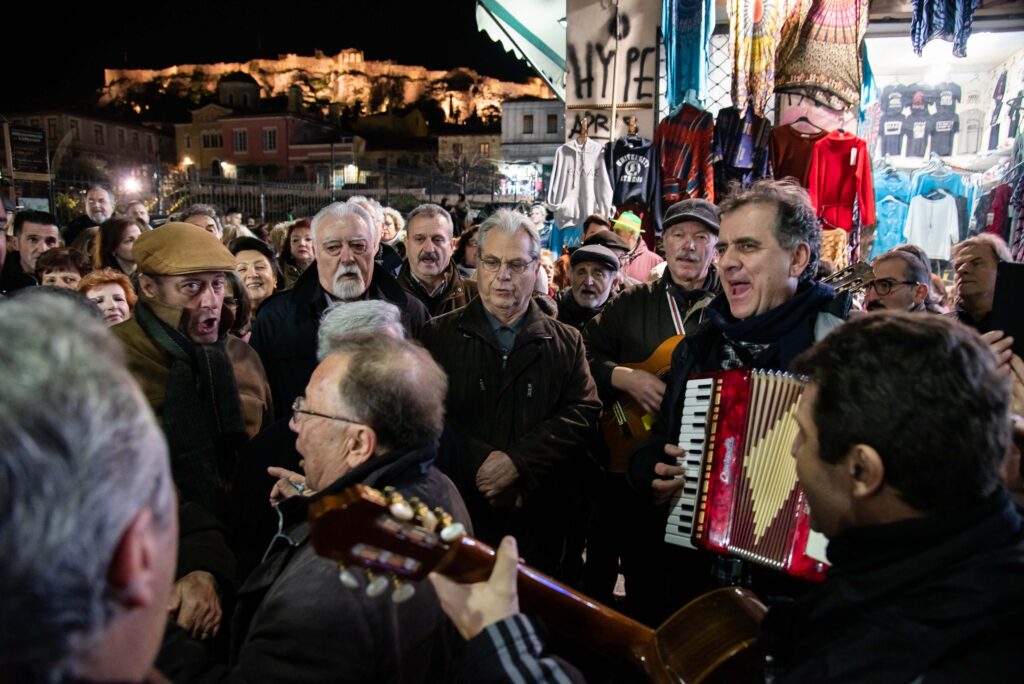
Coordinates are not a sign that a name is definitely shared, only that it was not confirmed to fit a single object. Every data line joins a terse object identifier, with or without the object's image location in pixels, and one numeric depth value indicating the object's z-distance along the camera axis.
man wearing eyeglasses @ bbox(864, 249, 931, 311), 4.45
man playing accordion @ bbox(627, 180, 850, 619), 2.68
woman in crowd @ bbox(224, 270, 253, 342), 3.52
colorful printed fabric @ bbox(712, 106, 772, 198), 7.67
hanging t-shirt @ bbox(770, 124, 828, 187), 7.79
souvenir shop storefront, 7.75
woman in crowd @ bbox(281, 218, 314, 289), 6.27
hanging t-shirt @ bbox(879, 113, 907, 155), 9.10
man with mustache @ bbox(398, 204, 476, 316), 5.03
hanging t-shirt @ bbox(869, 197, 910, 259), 9.08
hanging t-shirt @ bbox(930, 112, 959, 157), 8.92
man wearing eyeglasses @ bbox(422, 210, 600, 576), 3.35
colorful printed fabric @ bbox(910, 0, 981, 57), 7.15
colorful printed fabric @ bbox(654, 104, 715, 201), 7.71
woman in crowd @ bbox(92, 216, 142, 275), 5.20
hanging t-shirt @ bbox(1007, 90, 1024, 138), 8.00
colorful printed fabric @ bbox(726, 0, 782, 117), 7.73
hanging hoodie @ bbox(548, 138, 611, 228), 7.99
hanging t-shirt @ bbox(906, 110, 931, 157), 9.02
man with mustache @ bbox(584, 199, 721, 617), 3.91
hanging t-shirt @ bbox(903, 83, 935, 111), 8.98
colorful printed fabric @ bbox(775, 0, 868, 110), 7.92
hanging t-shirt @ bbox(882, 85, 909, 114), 9.09
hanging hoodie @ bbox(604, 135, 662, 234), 7.89
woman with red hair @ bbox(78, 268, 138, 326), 3.61
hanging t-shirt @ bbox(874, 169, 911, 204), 9.05
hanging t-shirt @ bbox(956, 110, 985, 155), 8.80
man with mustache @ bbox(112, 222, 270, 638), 2.62
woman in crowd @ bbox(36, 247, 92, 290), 4.52
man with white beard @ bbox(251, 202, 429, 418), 3.77
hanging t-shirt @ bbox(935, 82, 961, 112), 8.89
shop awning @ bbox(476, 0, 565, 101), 9.66
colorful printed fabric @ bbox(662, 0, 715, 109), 7.98
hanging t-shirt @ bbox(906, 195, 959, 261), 8.82
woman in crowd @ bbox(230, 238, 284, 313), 5.11
